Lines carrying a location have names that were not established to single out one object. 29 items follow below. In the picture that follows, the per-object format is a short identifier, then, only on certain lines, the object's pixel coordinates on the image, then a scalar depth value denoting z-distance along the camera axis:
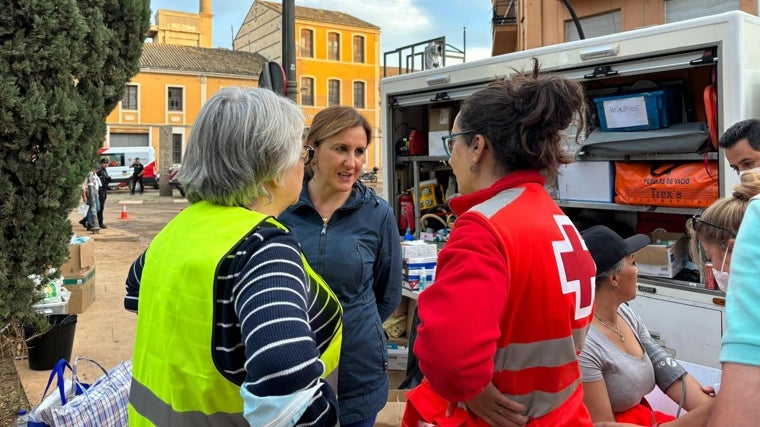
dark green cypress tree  3.60
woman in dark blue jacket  2.45
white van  31.83
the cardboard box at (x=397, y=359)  4.88
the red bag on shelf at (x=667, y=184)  3.83
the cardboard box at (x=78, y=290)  6.94
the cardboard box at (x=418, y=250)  4.89
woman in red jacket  1.41
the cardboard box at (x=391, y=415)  3.32
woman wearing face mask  1.93
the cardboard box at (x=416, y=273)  4.84
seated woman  2.15
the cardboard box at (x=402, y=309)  5.18
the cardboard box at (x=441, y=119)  5.86
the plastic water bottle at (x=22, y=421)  2.64
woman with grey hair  1.26
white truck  3.46
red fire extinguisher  6.29
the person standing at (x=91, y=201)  14.82
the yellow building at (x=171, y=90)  41.69
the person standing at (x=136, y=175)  29.89
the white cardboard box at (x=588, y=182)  4.50
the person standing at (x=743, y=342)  0.93
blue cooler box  4.26
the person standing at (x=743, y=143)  3.24
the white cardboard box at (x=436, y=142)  5.89
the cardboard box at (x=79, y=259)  6.79
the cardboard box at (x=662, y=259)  3.96
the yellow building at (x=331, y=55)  48.53
